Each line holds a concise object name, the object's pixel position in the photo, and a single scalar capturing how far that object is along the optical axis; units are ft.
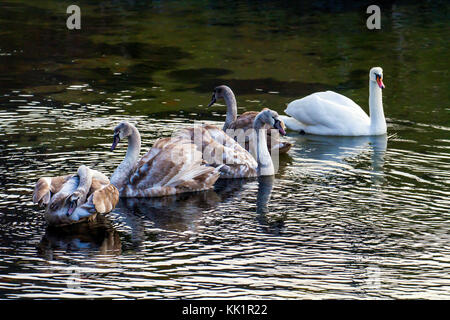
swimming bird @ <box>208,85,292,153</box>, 45.72
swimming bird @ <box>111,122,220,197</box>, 39.47
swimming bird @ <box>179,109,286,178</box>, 42.13
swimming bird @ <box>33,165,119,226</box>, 34.65
